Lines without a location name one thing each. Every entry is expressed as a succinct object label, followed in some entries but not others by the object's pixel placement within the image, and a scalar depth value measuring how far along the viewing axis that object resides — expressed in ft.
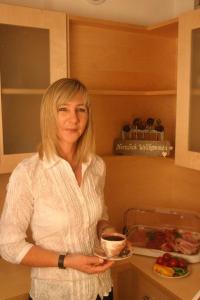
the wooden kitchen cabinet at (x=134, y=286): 5.34
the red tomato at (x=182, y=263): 5.39
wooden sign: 6.53
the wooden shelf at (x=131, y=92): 6.22
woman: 3.81
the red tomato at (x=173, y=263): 5.36
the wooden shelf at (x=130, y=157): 6.57
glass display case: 5.85
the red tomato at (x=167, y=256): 5.49
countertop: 4.76
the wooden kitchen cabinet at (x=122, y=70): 6.46
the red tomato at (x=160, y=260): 5.43
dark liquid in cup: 4.04
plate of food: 5.18
